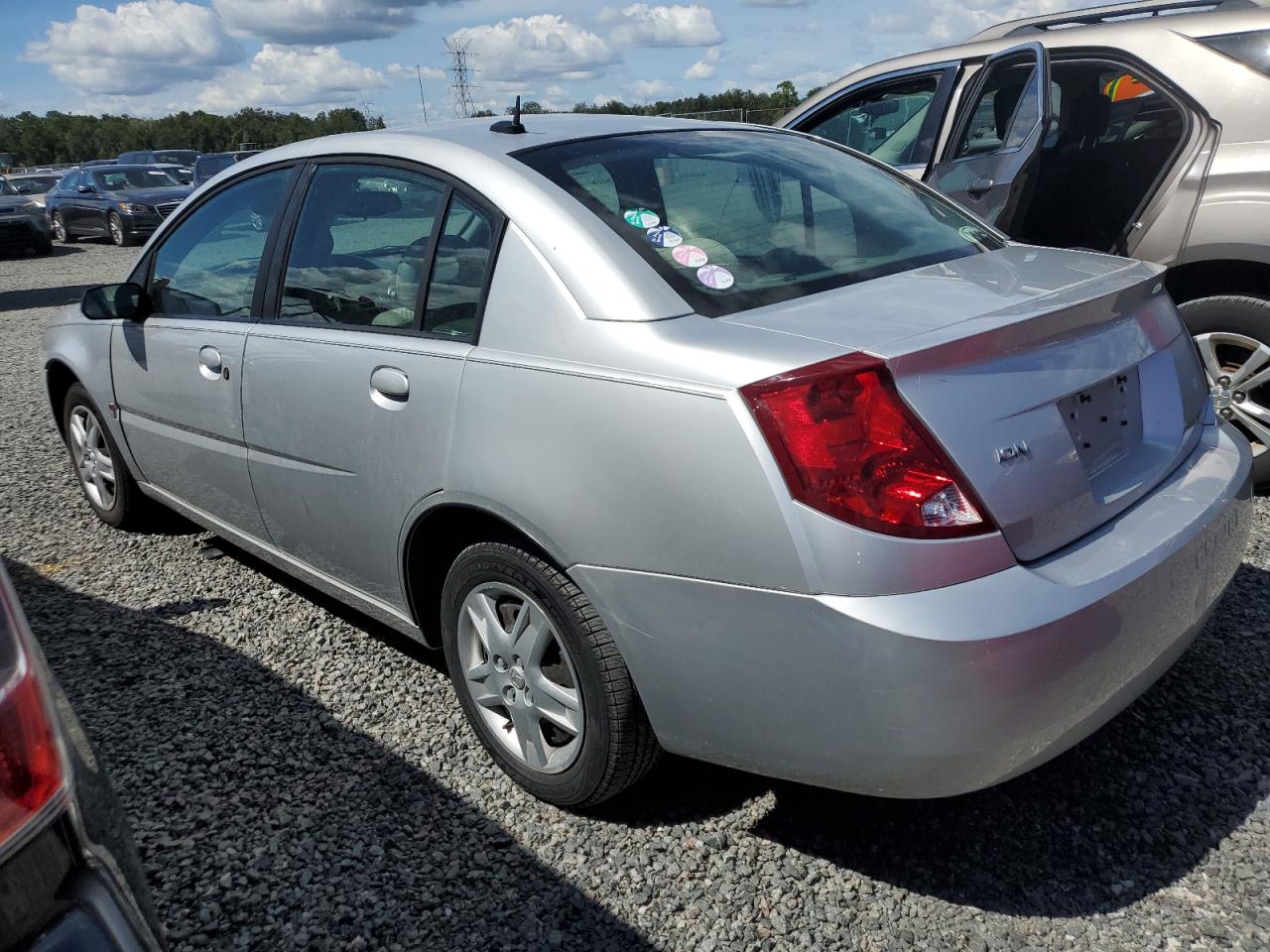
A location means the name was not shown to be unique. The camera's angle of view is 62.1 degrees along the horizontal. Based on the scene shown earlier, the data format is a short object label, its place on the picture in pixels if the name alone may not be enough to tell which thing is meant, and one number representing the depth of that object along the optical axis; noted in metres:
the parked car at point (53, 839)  1.12
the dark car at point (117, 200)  20.62
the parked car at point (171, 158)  27.10
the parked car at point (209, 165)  21.61
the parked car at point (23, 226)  20.09
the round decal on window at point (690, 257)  2.36
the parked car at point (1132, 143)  4.04
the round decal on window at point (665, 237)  2.41
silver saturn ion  1.89
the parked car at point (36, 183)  37.87
